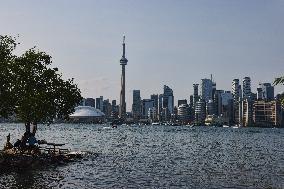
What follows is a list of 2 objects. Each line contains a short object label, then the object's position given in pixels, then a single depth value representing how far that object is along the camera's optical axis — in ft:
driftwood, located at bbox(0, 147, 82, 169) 178.81
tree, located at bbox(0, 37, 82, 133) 213.93
